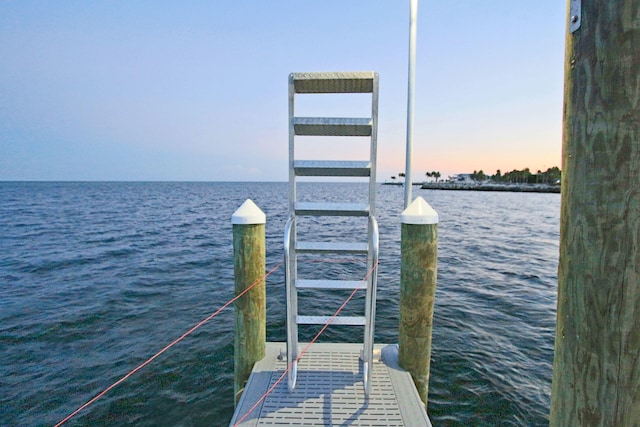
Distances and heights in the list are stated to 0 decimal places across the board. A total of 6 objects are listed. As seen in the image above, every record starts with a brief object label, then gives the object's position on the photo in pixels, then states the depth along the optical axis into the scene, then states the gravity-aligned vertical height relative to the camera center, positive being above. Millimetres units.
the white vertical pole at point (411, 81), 4293 +1361
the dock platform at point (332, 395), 3166 -2143
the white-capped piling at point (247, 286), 3906 -1188
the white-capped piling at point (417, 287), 3652 -1106
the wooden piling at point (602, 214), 1248 -93
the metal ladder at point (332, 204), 3447 -167
